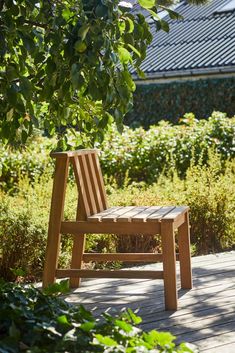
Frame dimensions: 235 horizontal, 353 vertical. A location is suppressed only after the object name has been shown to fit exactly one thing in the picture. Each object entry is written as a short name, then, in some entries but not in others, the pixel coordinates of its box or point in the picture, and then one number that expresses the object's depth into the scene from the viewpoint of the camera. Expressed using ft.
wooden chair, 20.35
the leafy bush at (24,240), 24.44
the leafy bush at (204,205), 30.40
